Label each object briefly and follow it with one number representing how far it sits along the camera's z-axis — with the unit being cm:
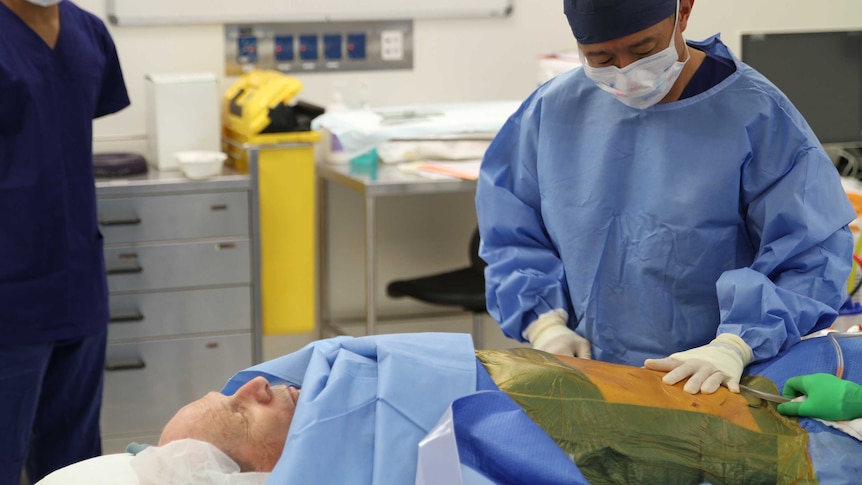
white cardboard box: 317
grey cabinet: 304
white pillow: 145
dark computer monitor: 351
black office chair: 330
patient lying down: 139
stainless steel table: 312
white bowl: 305
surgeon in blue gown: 162
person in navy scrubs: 234
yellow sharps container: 315
